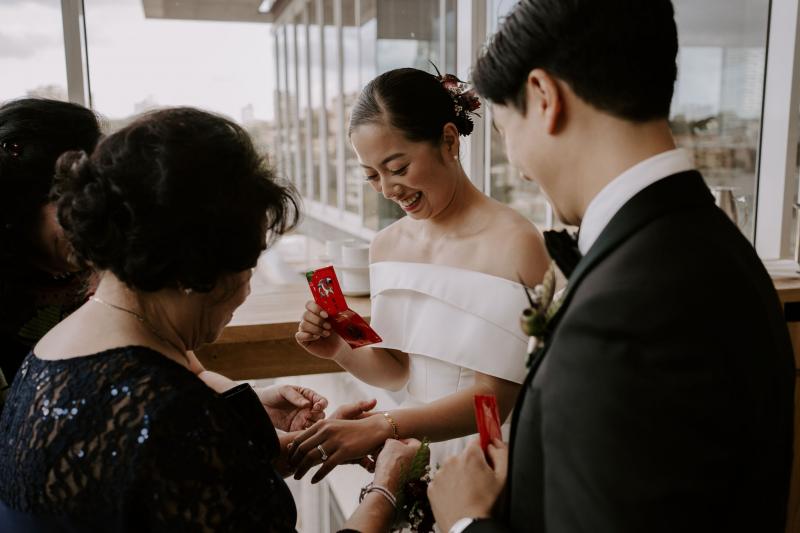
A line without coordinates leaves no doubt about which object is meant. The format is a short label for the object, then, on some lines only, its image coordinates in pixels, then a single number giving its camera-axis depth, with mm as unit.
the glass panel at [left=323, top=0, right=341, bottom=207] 5602
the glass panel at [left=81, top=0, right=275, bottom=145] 2838
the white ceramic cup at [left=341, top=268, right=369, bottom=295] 2760
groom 682
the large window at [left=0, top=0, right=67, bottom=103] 2580
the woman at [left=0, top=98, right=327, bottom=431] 1268
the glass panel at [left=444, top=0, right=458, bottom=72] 3254
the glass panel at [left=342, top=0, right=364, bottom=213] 4820
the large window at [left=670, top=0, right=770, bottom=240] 2754
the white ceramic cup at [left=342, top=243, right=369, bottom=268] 2746
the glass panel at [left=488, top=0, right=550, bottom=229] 3270
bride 1652
